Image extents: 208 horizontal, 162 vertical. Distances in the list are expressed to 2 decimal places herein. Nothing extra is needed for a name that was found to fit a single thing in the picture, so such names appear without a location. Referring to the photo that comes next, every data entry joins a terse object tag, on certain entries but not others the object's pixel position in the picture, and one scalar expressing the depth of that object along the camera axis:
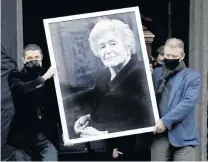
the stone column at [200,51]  9.57
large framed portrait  8.64
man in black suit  8.58
